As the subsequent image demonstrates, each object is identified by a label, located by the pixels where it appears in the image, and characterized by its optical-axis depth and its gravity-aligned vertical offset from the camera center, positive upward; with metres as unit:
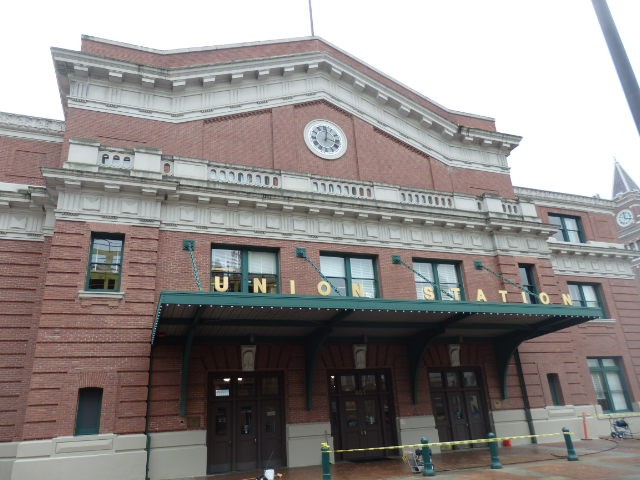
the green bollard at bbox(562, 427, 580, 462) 16.62 -1.22
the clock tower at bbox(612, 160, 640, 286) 56.47 +21.31
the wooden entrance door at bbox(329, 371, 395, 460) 19.28 +0.44
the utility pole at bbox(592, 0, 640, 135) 7.30 +4.91
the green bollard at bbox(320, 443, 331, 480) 13.45 -0.87
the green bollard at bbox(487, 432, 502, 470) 15.78 -1.25
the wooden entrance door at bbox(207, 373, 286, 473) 17.34 +0.27
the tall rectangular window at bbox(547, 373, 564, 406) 23.00 +0.95
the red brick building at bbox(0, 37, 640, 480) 15.96 +5.65
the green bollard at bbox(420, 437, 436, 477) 14.78 -1.24
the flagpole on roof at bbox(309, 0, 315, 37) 29.24 +22.55
